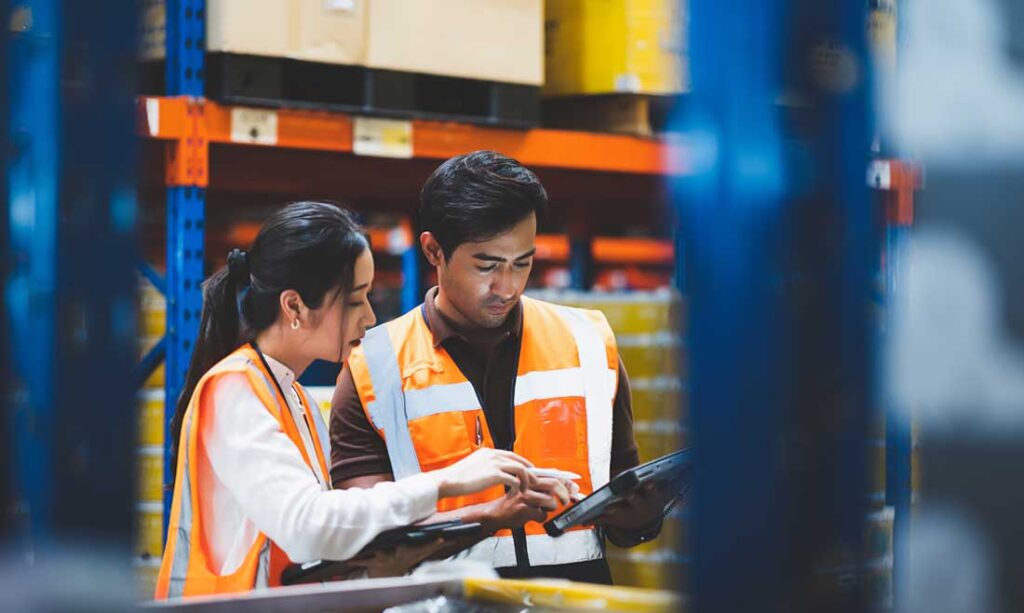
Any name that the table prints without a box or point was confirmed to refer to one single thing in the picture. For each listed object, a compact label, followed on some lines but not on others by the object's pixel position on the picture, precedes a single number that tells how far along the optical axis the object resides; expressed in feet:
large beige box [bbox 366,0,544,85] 15.16
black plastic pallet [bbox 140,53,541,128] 14.47
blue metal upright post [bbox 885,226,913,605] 4.10
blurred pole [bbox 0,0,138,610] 3.13
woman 8.59
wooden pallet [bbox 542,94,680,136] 17.84
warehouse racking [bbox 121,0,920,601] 14.28
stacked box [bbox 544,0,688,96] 16.98
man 10.50
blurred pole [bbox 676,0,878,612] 3.56
